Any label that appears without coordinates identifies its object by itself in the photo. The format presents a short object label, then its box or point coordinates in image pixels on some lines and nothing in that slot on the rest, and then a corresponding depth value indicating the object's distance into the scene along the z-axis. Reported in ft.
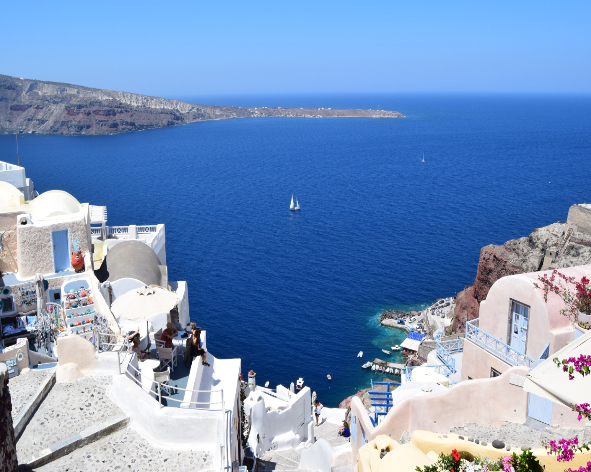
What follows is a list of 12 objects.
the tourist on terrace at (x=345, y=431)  68.33
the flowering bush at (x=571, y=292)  44.06
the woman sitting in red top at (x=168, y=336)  45.14
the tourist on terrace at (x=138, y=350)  43.60
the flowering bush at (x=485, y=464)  25.12
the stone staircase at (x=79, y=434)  30.66
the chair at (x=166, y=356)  45.03
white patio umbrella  48.29
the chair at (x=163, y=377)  41.15
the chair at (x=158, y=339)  46.07
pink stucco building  44.39
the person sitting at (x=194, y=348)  47.73
